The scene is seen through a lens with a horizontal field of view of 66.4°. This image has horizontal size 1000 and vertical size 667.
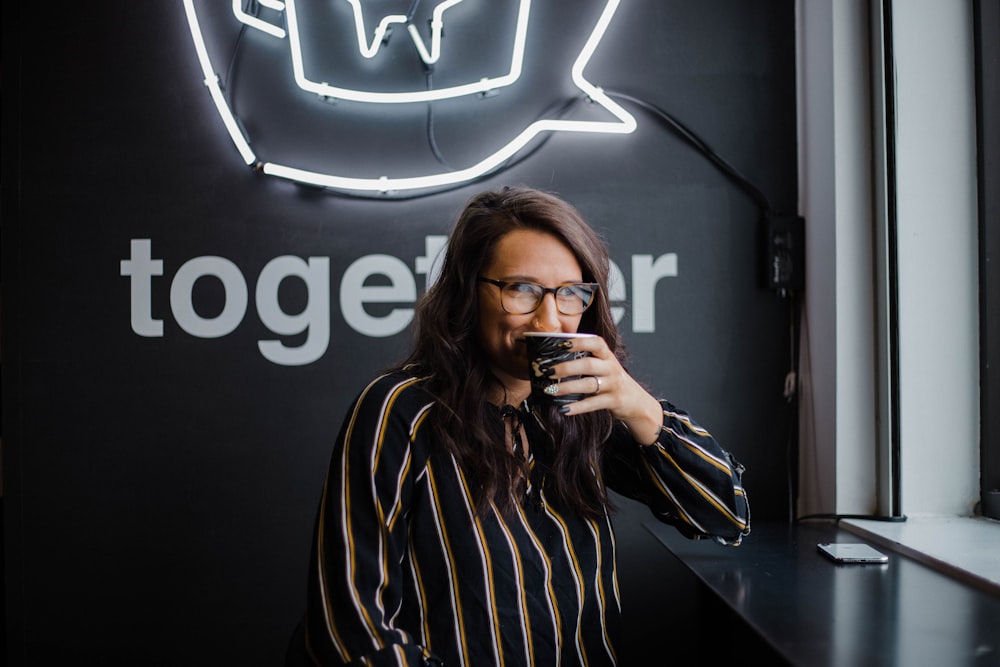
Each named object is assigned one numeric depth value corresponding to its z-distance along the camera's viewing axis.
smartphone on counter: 1.49
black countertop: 1.01
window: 1.89
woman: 1.08
